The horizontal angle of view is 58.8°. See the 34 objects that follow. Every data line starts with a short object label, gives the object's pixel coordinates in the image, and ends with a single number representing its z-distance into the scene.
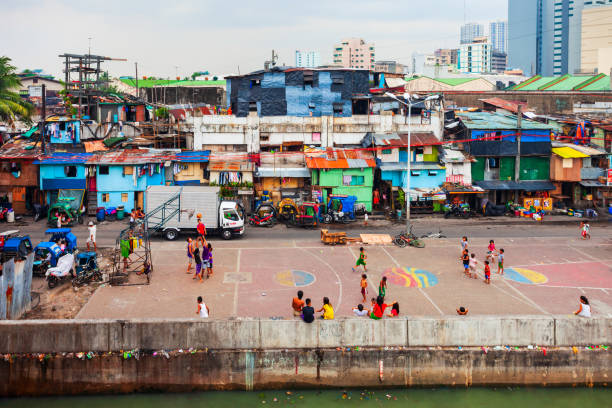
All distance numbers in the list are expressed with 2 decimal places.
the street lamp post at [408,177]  32.31
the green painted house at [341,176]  40.94
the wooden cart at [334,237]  31.39
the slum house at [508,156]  43.62
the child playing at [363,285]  21.69
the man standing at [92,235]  29.55
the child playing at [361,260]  25.30
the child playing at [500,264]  25.76
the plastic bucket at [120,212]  38.46
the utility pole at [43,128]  39.72
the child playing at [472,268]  25.16
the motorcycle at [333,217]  38.86
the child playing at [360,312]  18.84
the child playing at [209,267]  24.77
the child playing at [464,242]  27.63
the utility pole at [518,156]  43.38
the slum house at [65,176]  38.56
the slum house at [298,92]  47.78
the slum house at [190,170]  41.50
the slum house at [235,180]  40.19
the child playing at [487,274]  24.41
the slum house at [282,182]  41.50
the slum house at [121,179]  38.91
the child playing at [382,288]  20.66
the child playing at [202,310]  19.00
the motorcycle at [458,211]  40.81
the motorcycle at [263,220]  37.19
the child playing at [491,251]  27.31
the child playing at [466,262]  25.97
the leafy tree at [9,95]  42.91
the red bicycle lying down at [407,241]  31.52
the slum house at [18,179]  39.28
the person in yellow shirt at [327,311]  18.12
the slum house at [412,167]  41.84
